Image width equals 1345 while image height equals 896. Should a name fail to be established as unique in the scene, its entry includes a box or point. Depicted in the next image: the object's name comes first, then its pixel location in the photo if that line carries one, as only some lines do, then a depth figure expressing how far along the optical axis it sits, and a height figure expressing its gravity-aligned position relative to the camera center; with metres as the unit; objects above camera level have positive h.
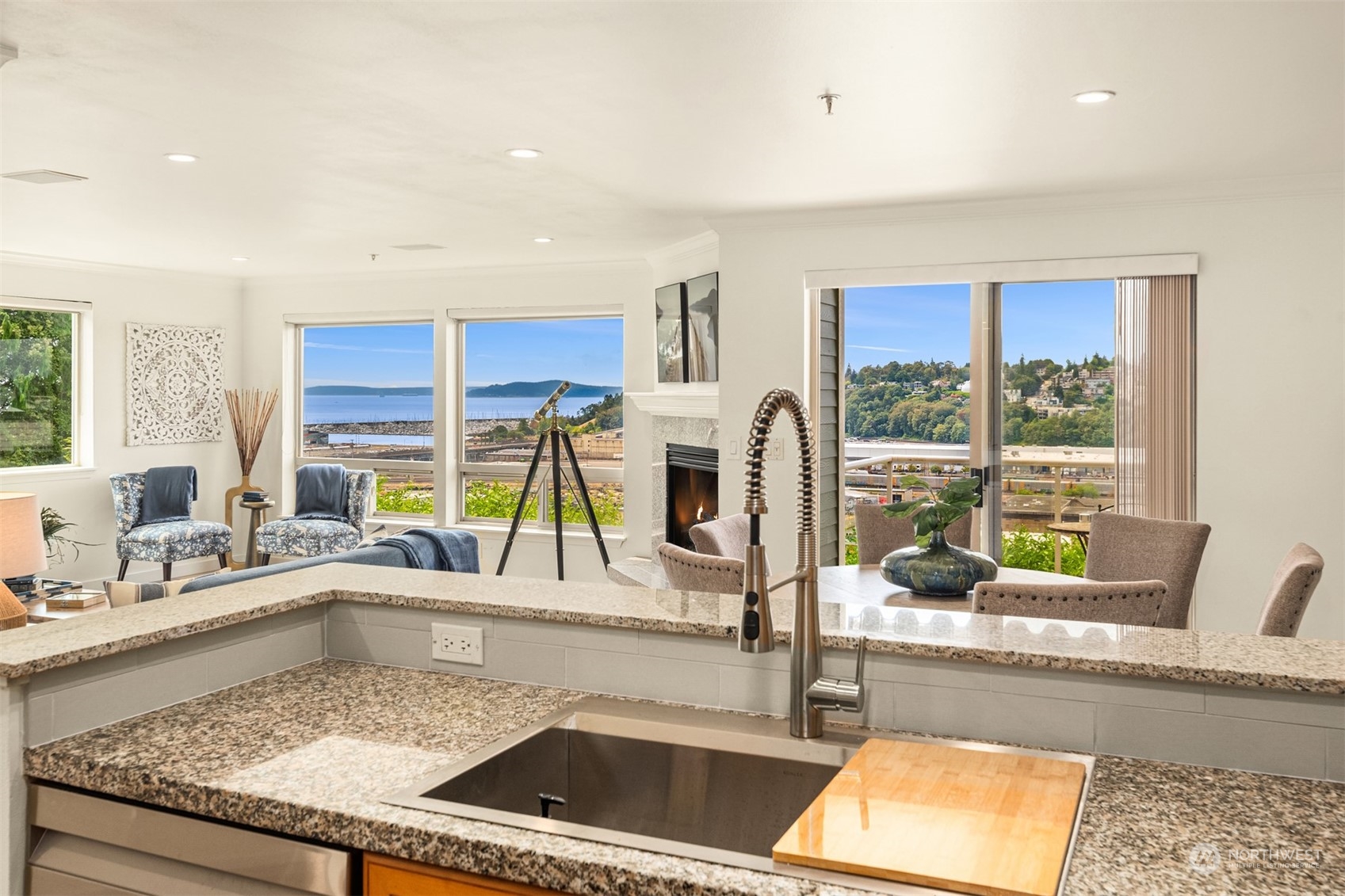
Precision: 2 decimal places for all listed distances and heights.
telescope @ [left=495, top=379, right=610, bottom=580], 6.38 -0.29
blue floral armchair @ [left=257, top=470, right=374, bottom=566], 6.88 -0.62
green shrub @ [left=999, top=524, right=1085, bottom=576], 4.82 -0.51
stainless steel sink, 1.38 -0.47
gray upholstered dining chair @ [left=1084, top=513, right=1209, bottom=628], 3.61 -0.40
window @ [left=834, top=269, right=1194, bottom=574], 4.54 +0.23
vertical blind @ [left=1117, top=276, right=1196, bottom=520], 4.48 +0.23
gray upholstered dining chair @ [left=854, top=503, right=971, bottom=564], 4.26 -0.38
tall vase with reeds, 7.74 +0.17
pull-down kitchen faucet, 1.35 -0.21
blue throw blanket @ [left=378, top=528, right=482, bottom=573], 4.39 -0.48
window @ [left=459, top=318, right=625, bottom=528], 7.19 +0.27
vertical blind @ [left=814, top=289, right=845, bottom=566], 5.17 +0.11
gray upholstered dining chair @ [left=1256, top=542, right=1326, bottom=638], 2.75 -0.42
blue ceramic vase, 3.22 -0.40
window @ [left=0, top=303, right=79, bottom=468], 6.62 +0.39
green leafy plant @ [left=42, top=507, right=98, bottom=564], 6.54 -0.61
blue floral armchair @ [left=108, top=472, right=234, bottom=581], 6.68 -0.62
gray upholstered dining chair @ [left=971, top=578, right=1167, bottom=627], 2.40 -0.38
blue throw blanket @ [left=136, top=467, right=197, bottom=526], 7.00 -0.36
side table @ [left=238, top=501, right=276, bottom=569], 7.25 -0.58
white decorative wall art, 7.29 +0.46
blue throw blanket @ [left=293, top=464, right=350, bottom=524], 7.32 -0.35
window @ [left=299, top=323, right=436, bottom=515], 7.70 +0.32
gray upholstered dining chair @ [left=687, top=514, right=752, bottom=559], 3.76 -0.36
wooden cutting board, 1.03 -0.43
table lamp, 3.07 -0.32
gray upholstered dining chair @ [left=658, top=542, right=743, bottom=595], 2.83 -0.37
